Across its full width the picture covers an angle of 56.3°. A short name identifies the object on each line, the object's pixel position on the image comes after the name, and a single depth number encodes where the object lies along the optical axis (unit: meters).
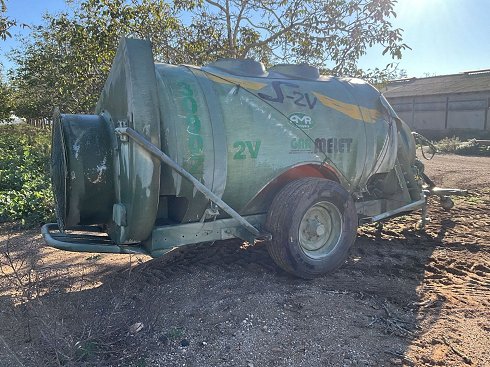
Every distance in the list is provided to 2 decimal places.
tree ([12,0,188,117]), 7.97
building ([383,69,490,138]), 27.42
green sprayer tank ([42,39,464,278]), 3.80
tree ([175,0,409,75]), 8.12
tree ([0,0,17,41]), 7.01
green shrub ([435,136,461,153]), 21.34
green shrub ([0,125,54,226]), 7.54
